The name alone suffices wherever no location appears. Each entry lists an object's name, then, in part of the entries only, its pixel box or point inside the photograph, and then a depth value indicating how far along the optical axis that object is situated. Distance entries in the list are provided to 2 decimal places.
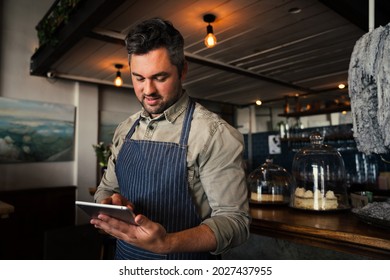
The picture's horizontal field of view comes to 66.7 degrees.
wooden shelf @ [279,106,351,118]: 4.58
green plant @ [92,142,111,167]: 3.89
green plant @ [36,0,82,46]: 2.89
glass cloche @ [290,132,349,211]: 1.46
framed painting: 3.97
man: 0.89
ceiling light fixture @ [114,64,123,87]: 3.98
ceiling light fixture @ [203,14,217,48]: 2.60
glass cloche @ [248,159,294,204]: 1.71
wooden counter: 1.04
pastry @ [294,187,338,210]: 1.45
